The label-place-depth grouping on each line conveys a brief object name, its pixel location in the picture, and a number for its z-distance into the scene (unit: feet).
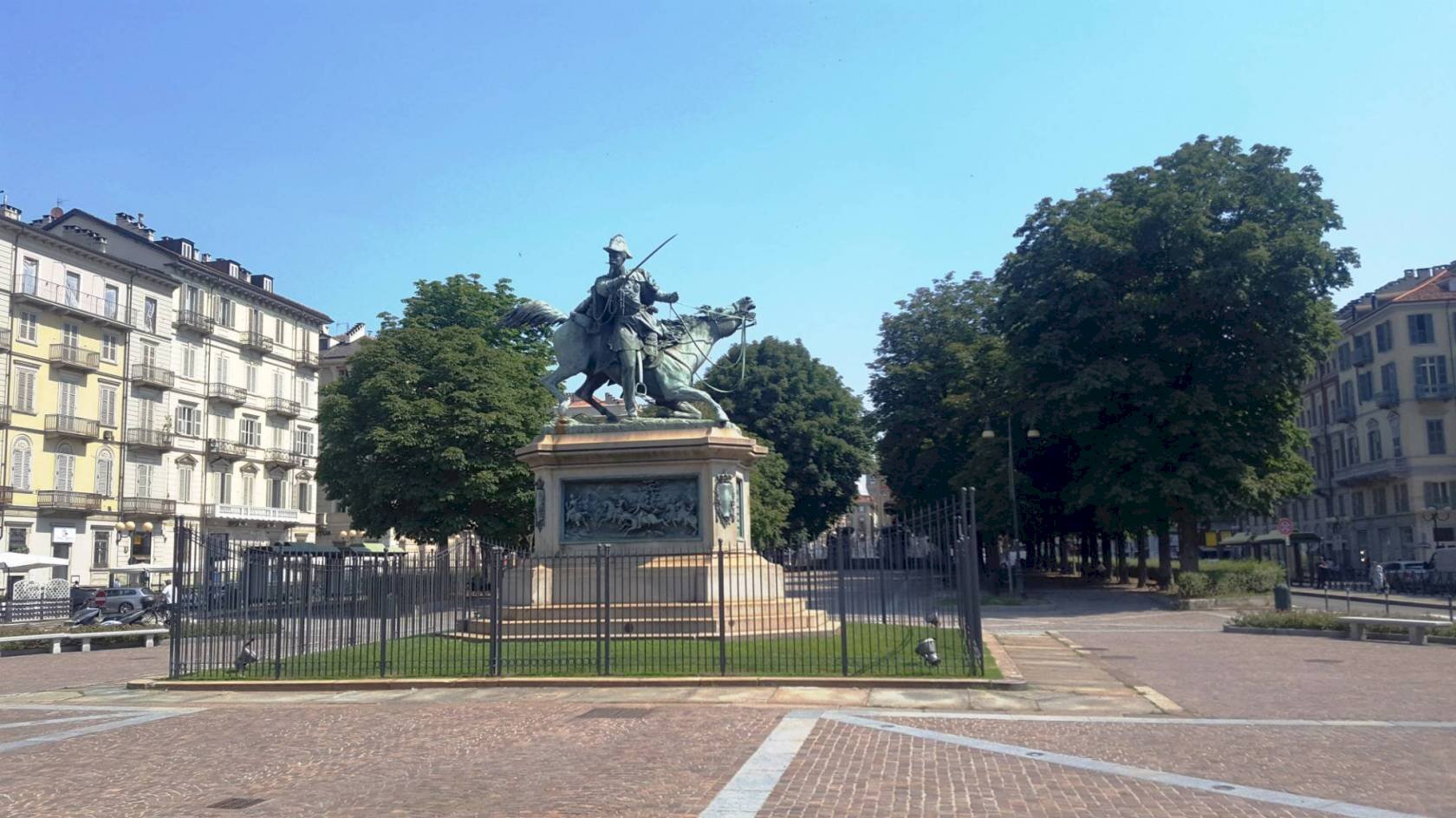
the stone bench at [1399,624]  75.77
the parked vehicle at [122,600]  122.83
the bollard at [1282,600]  97.60
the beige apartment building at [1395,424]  201.16
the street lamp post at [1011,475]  140.87
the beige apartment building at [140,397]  161.89
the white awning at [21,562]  119.44
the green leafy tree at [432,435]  138.31
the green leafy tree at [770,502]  178.81
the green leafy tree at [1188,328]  124.26
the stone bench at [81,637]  87.10
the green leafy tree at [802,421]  221.46
